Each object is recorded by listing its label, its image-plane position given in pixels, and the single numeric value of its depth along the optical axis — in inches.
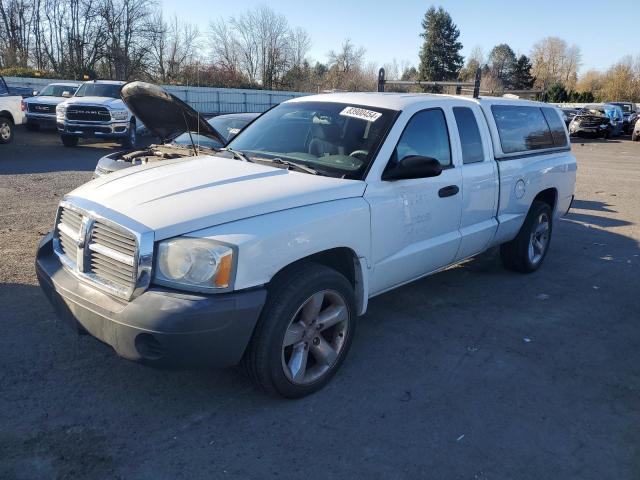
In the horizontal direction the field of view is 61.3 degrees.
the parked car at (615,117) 1199.2
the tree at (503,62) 3316.9
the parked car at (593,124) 1169.4
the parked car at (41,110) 716.0
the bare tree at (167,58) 1786.7
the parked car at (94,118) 598.5
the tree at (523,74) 2955.2
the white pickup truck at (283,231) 112.1
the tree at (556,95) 2007.9
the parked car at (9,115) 575.2
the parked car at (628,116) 1301.6
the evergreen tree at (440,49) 2650.1
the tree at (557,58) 3636.8
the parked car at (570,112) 1317.7
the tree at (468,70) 2394.2
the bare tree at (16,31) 1497.3
